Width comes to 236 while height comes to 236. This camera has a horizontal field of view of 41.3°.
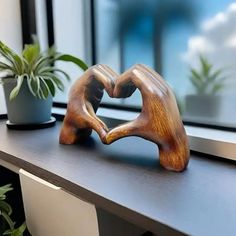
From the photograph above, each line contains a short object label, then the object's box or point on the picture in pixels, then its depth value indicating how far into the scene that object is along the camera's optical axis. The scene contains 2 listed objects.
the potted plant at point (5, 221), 1.07
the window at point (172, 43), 1.10
